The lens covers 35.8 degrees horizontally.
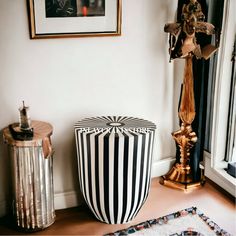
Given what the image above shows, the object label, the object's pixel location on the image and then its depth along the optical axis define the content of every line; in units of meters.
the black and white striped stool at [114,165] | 2.10
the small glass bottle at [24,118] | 2.13
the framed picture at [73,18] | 2.20
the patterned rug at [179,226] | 2.24
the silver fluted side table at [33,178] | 2.13
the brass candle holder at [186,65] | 2.43
